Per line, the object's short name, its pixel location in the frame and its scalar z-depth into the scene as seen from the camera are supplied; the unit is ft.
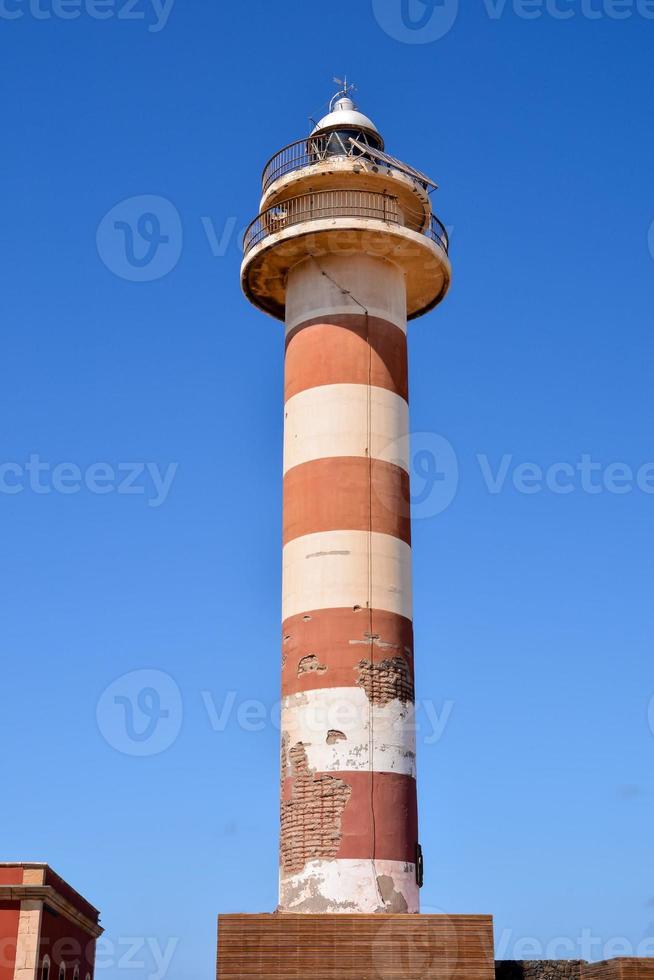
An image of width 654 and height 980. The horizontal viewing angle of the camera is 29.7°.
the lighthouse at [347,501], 68.95
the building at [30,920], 77.10
